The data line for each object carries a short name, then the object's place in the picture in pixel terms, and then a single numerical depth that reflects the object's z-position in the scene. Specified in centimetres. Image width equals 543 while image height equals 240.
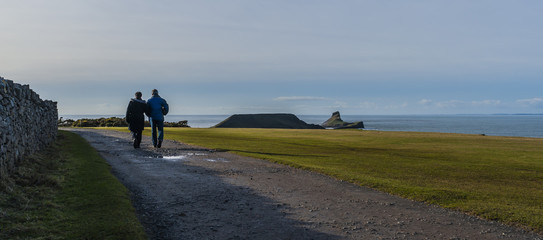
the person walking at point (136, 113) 2258
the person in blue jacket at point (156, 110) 2356
